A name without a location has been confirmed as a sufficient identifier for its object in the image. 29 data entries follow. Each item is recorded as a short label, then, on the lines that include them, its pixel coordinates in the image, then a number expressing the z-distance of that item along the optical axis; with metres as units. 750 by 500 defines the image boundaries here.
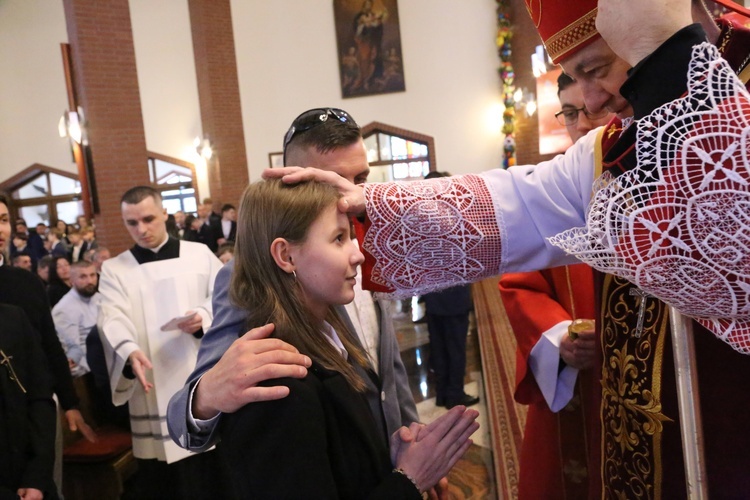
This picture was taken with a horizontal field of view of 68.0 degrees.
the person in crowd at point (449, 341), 4.52
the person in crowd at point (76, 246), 9.14
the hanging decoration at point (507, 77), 11.78
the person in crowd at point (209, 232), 9.57
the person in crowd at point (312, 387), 1.01
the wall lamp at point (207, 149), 11.45
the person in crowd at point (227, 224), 9.73
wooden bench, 3.09
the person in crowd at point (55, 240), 9.72
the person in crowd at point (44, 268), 5.85
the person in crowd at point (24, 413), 1.92
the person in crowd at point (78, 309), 4.35
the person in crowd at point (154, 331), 3.03
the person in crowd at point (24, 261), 5.89
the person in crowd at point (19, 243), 9.33
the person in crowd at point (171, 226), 7.01
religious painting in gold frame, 12.28
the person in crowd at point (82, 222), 10.95
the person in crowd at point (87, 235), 9.53
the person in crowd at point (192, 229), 9.55
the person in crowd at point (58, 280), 5.10
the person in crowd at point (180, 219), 11.03
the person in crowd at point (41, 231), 11.75
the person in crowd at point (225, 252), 4.93
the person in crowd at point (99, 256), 5.88
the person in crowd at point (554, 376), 1.60
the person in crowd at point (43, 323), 2.71
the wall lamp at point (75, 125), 6.56
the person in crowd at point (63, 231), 10.71
